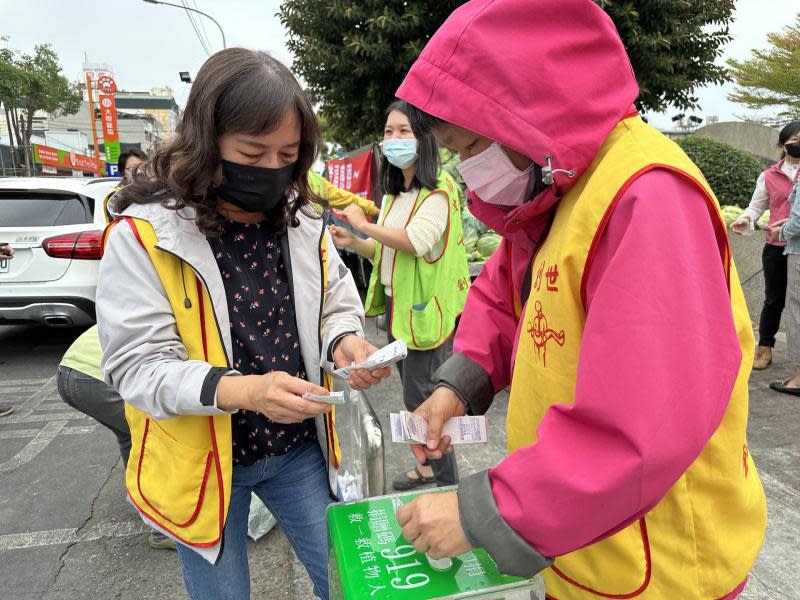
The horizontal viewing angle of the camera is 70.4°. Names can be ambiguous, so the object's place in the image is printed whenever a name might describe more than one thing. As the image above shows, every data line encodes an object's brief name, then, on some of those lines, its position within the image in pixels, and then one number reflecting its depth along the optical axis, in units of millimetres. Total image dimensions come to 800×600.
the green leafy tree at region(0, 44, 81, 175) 30031
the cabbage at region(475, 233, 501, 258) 5121
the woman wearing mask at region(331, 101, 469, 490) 2883
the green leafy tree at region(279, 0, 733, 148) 7992
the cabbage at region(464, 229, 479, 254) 5245
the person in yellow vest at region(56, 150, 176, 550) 2510
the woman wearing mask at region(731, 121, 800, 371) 4723
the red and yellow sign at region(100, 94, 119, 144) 27859
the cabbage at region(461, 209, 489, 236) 5445
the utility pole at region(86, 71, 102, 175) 34812
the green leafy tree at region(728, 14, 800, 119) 15164
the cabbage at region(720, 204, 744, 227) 6113
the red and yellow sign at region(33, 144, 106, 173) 38656
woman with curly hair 1341
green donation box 996
